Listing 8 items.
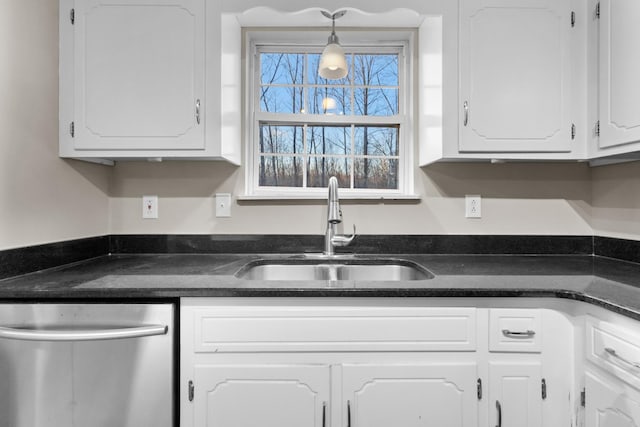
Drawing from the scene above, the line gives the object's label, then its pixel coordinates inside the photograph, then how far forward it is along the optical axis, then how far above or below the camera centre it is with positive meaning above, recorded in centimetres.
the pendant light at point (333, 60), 162 +65
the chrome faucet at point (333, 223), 175 -4
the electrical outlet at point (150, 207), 191 +3
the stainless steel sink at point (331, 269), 178 -26
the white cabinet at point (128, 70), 154 +58
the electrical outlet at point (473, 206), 192 +4
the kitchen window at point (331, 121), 201 +49
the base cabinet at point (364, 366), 121 -48
